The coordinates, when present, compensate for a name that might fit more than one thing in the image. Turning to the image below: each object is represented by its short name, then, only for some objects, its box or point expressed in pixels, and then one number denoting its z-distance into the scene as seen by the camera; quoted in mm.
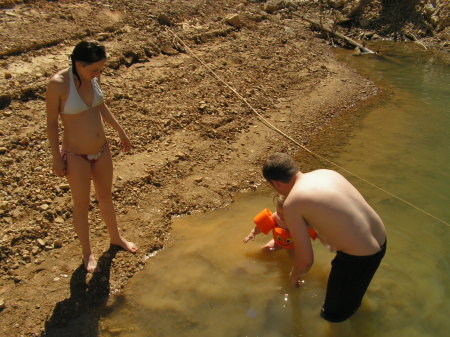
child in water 3500
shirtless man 2619
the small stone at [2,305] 3250
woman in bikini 2838
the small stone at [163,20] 8320
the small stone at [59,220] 4066
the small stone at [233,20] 9406
